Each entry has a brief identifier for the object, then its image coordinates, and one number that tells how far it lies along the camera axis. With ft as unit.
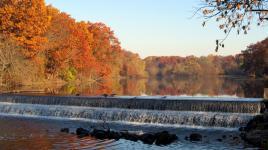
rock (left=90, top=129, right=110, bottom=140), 65.62
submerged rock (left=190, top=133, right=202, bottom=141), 62.20
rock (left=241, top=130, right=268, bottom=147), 60.00
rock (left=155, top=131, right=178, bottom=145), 60.49
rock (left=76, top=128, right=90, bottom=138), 67.04
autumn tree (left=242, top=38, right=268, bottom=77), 253.65
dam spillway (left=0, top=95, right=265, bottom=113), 79.46
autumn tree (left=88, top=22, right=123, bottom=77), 254.88
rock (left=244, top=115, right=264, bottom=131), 68.41
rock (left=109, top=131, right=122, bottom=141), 64.85
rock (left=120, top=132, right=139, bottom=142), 63.36
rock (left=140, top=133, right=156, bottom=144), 61.16
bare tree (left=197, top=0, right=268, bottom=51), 29.12
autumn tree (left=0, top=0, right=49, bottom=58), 171.12
